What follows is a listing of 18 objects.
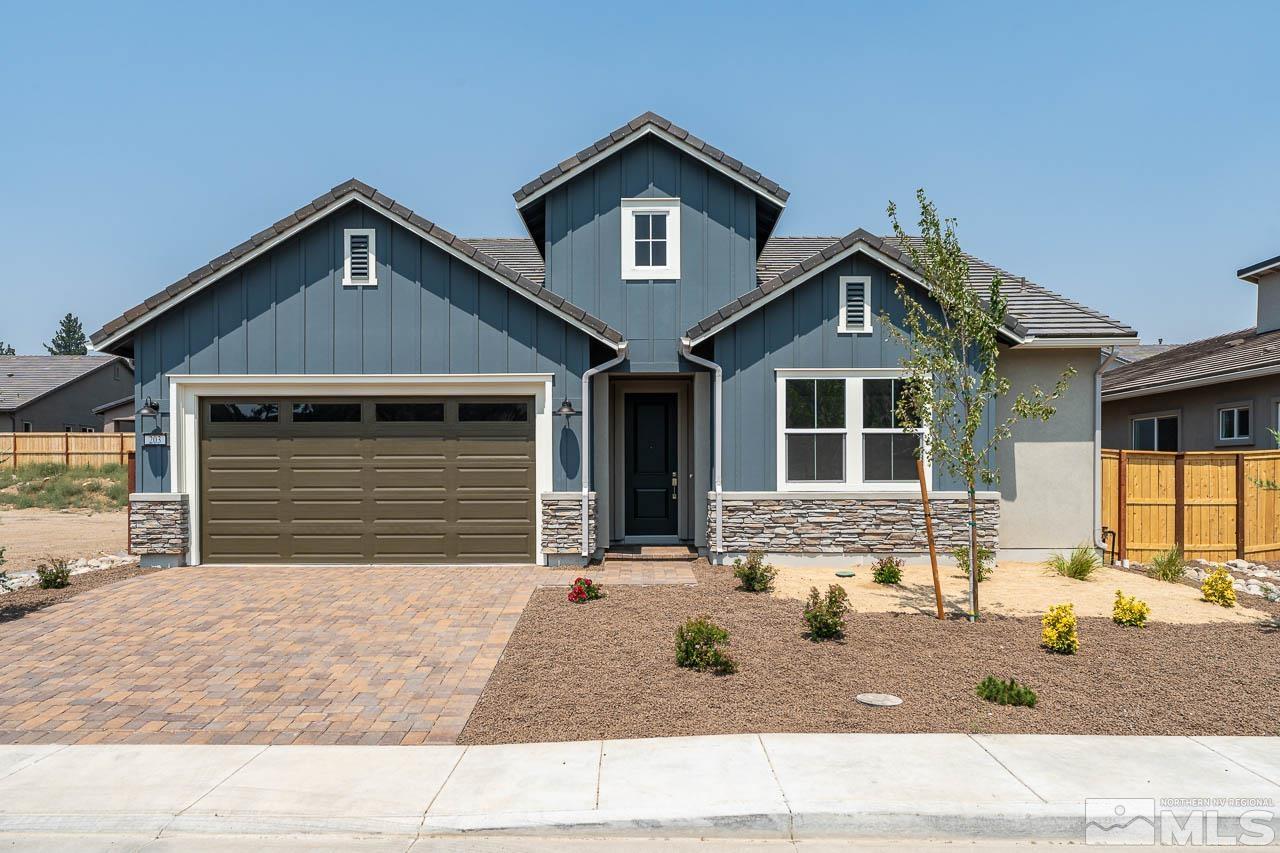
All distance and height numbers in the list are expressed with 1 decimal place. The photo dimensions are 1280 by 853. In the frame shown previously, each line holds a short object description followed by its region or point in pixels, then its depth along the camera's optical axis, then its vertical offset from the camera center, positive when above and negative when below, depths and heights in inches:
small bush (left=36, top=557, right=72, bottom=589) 428.1 -81.5
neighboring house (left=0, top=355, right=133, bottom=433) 1604.8 +71.9
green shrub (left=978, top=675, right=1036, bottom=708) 250.5 -85.3
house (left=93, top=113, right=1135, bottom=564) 478.6 +12.8
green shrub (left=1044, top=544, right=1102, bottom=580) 452.1 -82.1
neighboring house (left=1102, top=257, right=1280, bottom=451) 620.8 +25.4
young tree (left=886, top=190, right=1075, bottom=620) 345.7 +34.9
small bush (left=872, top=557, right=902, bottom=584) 431.8 -81.3
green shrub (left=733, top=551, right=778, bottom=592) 411.8 -78.6
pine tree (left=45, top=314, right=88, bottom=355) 3826.3 +415.8
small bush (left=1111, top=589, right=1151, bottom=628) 343.3 -81.8
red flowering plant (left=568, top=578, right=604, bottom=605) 388.2 -82.0
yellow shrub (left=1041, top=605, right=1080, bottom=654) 303.6 -80.0
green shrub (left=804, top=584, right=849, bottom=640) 318.7 -77.7
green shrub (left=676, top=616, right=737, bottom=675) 281.6 -80.7
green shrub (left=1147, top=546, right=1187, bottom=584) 457.1 -83.6
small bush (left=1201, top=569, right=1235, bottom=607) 385.4 -81.1
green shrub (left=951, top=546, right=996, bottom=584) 403.2 -78.9
